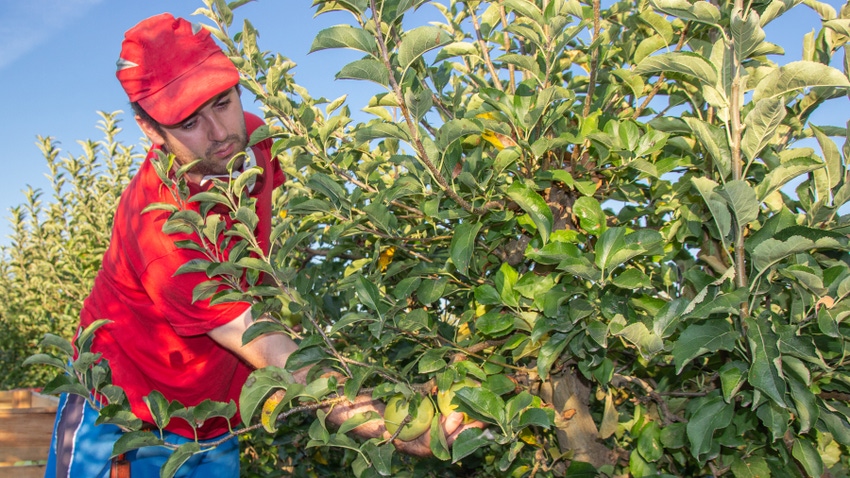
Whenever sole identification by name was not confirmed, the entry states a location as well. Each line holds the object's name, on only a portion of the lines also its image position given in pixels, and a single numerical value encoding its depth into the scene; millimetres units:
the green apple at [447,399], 1405
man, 1782
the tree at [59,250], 4926
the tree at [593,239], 1046
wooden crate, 3129
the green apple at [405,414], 1436
